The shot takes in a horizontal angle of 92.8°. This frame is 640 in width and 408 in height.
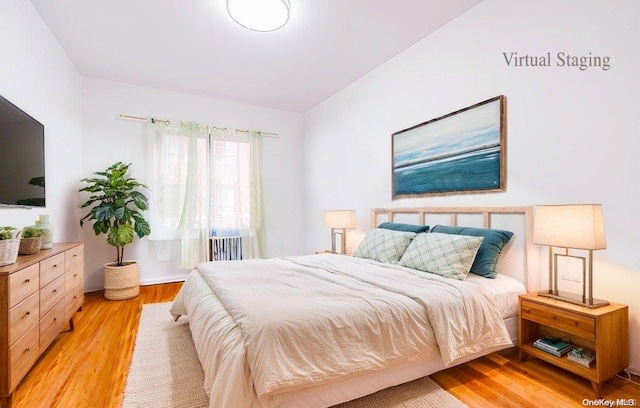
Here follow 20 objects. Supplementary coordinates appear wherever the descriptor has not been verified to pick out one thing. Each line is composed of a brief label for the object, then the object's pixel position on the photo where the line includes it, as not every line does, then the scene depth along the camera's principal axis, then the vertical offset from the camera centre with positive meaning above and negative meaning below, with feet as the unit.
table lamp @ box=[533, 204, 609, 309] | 5.45 -0.68
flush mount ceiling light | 7.81 +5.03
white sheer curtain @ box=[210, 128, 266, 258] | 15.11 +0.71
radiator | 14.92 -2.32
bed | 4.17 -2.05
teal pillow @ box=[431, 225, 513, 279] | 7.23 -1.28
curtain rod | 13.46 +3.72
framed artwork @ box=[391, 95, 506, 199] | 8.01 +1.39
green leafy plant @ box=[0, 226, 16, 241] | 5.39 -0.50
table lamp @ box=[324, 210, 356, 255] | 12.42 -0.84
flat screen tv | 6.33 +1.08
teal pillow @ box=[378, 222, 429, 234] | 9.43 -0.89
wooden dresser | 4.90 -2.03
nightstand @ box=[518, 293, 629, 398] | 5.29 -2.44
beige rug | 5.27 -3.50
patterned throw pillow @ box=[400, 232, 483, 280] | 7.07 -1.35
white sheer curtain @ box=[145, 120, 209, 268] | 13.73 +0.68
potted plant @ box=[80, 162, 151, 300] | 11.62 -0.70
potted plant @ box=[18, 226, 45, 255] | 6.60 -0.81
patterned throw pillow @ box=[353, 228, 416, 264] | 8.87 -1.38
